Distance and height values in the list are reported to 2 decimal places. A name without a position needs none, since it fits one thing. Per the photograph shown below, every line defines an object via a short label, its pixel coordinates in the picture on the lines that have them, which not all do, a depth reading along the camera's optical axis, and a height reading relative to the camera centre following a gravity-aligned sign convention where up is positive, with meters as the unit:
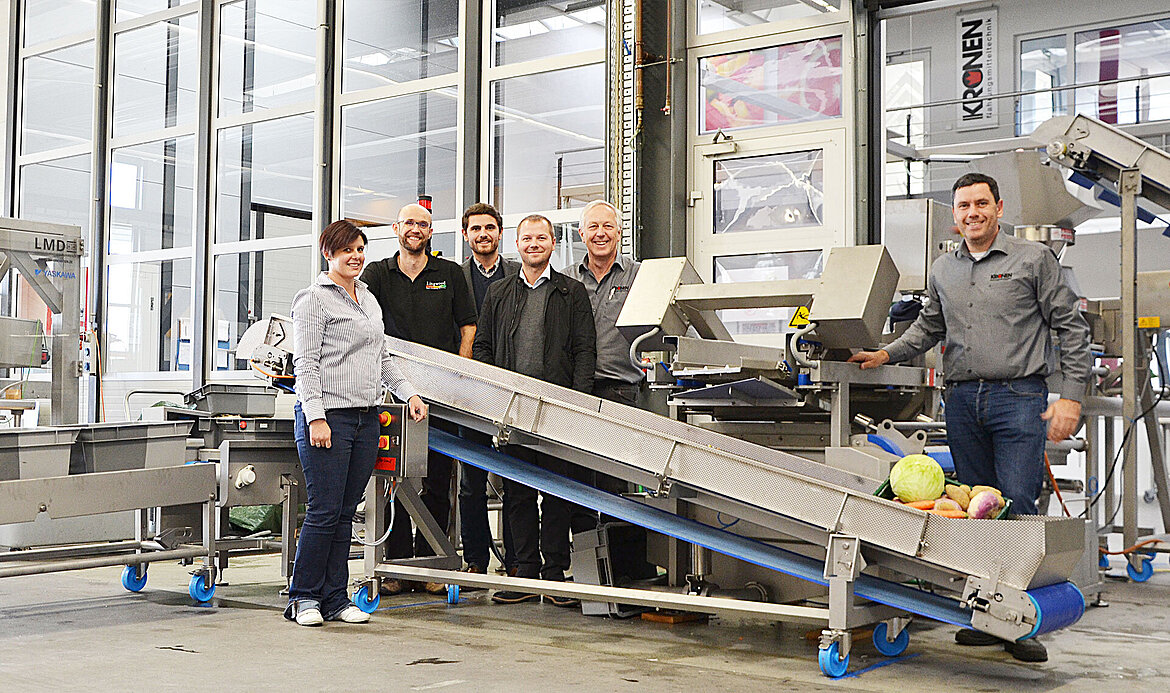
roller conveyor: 3.00 -0.42
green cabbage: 3.24 -0.34
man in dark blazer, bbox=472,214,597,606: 4.40 +0.05
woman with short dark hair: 3.90 -0.18
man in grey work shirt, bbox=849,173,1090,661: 3.53 +0.03
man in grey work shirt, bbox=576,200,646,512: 4.52 +0.23
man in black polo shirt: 4.68 +0.22
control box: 4.08 -0.31
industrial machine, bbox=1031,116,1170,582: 4.86 +0.23
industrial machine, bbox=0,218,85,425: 5.84 +0.29
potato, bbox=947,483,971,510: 3.24 -0.38
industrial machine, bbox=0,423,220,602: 3.95 -0.46
